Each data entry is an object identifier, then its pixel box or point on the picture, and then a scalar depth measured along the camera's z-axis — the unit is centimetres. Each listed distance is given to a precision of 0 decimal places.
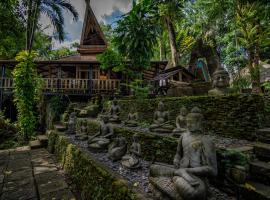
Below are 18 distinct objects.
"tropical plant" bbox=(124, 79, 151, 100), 962
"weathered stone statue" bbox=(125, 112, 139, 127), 718
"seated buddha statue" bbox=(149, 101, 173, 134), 539
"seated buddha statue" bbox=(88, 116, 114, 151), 505
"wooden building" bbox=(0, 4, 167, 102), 1360
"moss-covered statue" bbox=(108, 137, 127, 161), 430
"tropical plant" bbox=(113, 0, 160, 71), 1207
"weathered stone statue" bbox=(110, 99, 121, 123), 828
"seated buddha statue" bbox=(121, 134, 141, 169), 381
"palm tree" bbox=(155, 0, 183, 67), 1333
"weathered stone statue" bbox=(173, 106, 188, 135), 462
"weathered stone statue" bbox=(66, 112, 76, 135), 831
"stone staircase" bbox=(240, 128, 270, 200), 249
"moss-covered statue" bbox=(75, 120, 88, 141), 687
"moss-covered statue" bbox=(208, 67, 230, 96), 558
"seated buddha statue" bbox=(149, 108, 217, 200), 220
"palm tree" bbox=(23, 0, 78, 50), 1464
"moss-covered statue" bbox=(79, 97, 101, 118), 1129
